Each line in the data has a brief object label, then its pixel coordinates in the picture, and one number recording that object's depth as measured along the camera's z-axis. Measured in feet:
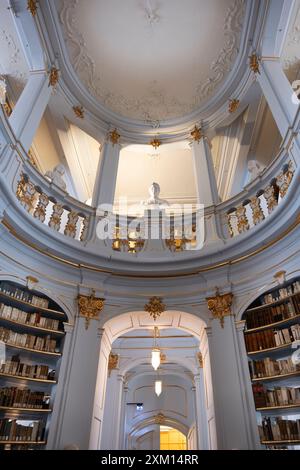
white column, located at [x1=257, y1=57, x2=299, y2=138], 18.08
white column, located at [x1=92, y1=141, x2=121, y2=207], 23.20
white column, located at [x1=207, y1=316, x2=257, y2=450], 14.53
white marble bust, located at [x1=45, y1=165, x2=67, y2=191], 21.17
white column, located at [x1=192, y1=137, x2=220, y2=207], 22.79
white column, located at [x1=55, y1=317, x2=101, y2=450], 14.82
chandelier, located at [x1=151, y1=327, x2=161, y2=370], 22.74
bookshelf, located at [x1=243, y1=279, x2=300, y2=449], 14.05
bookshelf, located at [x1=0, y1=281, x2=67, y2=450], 14.44
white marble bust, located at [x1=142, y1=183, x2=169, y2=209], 24.76
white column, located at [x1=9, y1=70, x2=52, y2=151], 18.74
